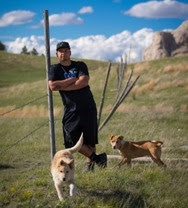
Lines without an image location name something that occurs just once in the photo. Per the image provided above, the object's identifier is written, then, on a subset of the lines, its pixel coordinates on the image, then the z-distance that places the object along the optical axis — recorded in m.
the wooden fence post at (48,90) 6.80
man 6.07
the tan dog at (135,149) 7.31
